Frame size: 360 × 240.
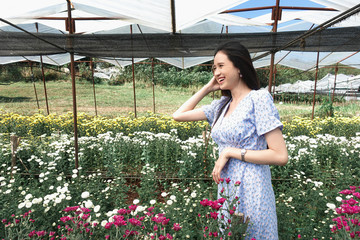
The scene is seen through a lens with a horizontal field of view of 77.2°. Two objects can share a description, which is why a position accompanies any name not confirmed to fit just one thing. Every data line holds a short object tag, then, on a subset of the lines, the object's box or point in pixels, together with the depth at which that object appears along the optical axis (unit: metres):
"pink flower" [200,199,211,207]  1.02
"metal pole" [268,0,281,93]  3.32
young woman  1.05
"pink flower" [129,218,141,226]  1.09
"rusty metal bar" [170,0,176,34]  2.67
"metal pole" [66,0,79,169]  2.69
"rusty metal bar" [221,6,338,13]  4.74
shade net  2.84
